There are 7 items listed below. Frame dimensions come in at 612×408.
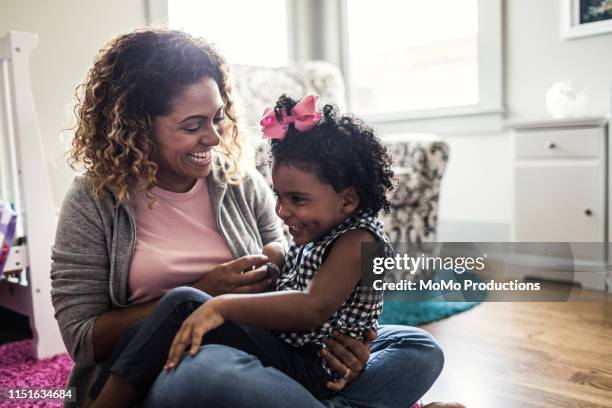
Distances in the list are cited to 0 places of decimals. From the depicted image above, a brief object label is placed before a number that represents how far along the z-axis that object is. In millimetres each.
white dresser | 2418
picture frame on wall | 2666
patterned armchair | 2250
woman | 1085
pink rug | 1596
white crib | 1840
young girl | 934
